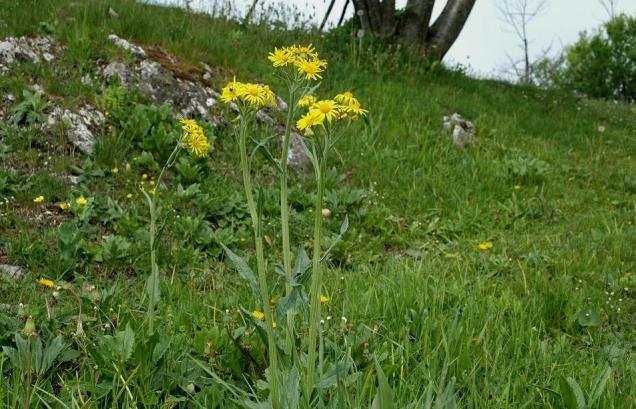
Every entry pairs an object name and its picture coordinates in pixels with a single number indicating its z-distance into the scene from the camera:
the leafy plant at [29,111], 4.40
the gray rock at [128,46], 5.41
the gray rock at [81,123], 4.49
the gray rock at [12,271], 3.06
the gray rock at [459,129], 6.39
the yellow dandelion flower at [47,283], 2.64
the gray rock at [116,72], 5.11
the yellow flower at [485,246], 4.06
